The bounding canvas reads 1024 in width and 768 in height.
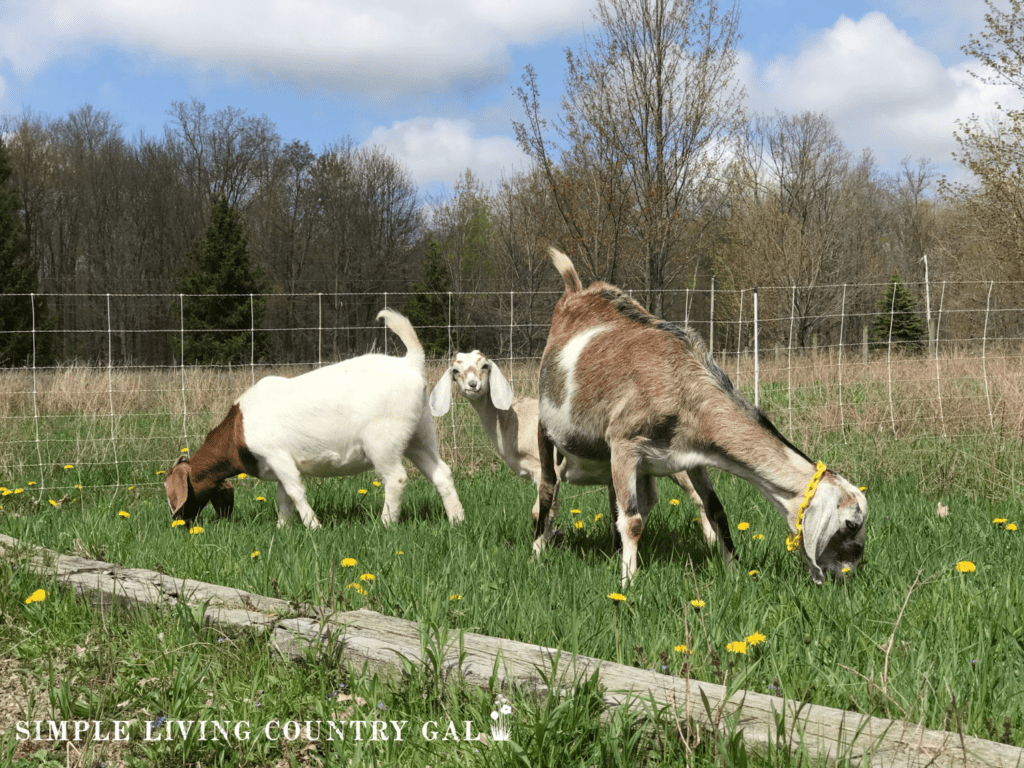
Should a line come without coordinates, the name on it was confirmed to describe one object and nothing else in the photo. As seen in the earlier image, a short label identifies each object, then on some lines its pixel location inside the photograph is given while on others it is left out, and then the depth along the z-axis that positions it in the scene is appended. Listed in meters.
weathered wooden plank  1.88
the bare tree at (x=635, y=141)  14.16
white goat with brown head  5.91
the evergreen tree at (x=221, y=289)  29.17
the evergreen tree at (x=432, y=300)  32.28
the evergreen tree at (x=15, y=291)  27.28
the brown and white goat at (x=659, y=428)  3.68
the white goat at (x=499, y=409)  6.56
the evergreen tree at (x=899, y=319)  30.17
